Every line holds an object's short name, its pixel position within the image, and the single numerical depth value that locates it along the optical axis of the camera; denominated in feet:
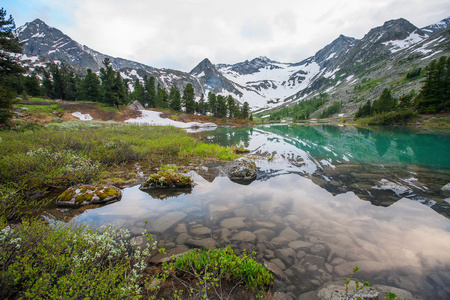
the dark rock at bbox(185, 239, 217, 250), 15.36
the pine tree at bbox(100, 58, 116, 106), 155.84
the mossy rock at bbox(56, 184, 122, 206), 21.38
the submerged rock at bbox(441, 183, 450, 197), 25.65
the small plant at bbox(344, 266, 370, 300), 7.87
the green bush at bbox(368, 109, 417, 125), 156.76
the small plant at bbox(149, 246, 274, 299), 10.96
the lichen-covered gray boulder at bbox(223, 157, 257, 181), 34.12
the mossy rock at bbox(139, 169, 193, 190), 28.04
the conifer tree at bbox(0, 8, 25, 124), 44.36
